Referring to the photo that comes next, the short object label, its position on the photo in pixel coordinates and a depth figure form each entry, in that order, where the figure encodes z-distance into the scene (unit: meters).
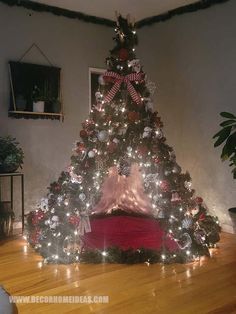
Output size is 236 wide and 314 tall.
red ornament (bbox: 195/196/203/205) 2.48
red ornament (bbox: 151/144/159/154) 2.35
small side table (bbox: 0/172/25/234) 2.69
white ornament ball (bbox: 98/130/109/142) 2.34
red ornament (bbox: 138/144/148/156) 2.35
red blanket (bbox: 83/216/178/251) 2.37
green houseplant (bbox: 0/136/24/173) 2.65
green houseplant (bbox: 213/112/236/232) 2.36
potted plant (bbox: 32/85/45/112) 3.02
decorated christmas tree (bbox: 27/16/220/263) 2.25
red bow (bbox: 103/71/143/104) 2.39
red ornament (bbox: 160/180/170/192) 2.29
